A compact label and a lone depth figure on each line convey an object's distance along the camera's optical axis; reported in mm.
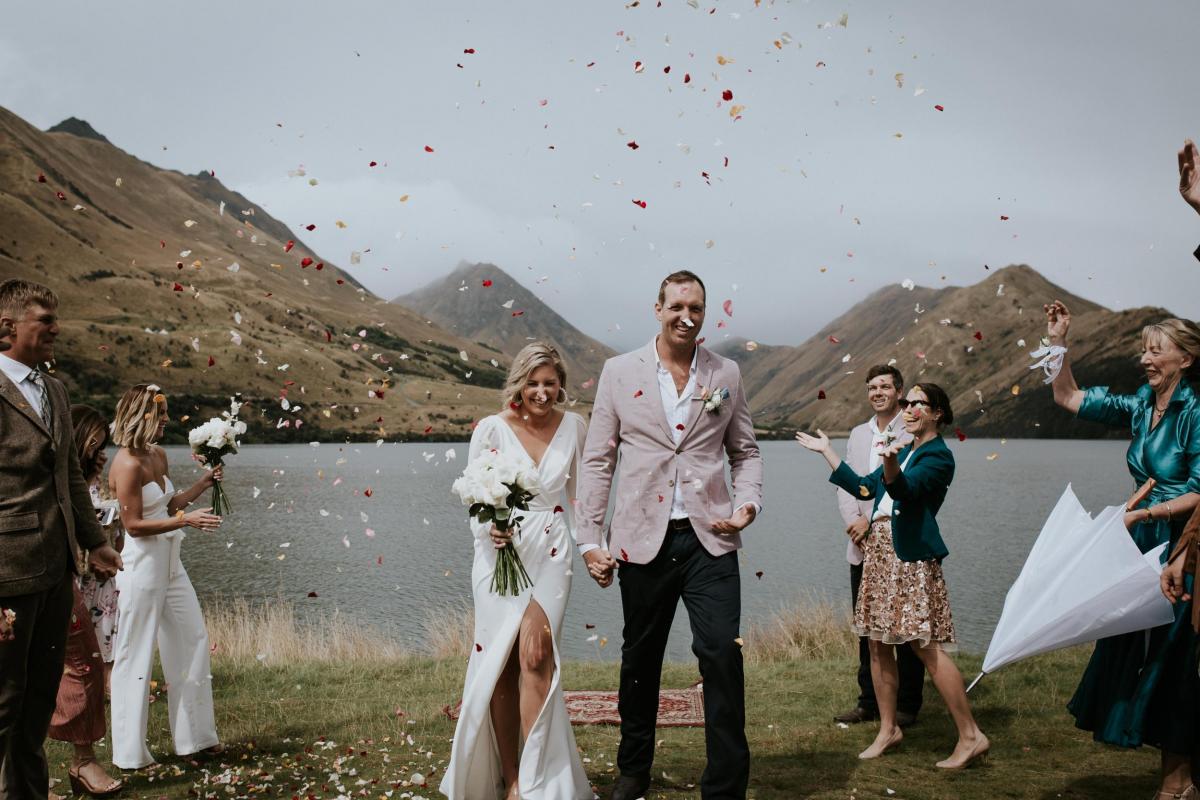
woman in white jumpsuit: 6195
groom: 5027
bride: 5324
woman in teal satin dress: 5000
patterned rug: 7625
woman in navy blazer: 6102
